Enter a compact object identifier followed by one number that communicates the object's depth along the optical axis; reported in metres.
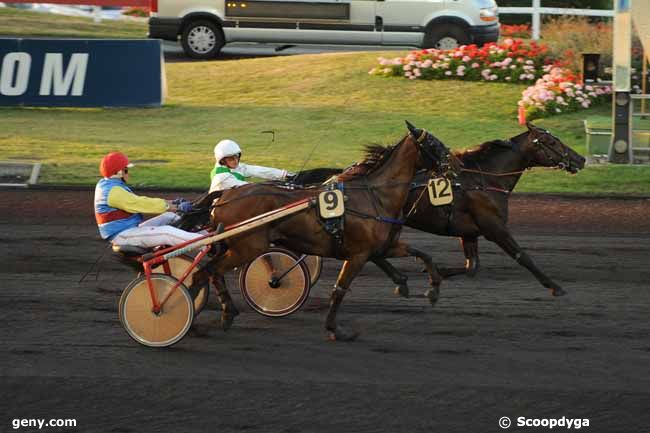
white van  44.29
